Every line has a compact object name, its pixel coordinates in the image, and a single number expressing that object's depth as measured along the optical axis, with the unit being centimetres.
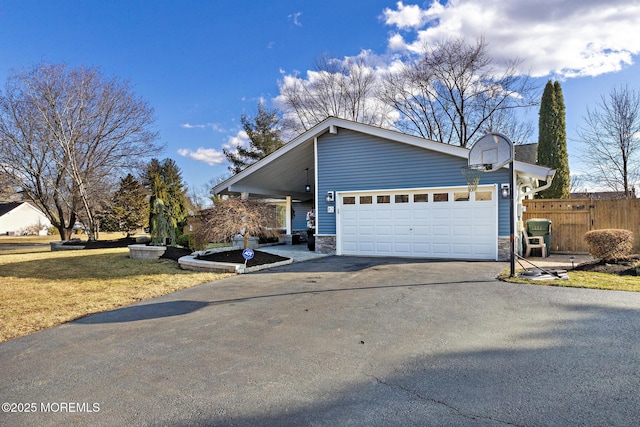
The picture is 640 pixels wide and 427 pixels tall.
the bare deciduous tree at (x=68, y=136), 1744
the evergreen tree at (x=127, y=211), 2192
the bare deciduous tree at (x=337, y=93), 2572
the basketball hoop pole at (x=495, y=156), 739
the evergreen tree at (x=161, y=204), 1180
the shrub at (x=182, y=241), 1569
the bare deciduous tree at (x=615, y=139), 1672
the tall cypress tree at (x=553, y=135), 1614
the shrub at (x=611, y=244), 802
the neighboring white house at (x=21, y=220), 4158
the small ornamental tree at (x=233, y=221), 973
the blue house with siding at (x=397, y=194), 1029
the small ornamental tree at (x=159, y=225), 1186
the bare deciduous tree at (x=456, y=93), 2095
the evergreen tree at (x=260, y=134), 3111
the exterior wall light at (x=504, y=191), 977
